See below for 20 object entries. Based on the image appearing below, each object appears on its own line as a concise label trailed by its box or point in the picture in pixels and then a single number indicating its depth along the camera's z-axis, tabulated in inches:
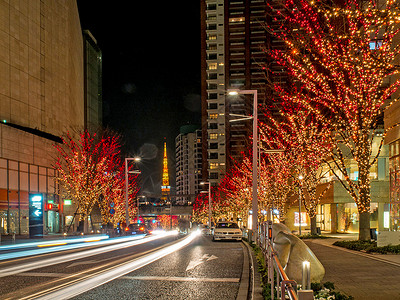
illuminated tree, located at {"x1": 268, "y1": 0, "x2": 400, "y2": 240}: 810.8
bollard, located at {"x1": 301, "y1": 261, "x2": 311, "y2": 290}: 168.2
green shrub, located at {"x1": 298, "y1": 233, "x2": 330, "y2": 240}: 1311.4
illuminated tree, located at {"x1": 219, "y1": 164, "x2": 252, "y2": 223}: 2154.3
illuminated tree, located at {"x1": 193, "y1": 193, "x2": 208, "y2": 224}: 4982.3
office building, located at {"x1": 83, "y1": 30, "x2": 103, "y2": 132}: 3846.0
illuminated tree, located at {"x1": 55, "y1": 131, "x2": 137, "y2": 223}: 1950.1
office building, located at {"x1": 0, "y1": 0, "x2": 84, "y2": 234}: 1637.6
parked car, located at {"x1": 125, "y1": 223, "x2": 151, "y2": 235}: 1820.1
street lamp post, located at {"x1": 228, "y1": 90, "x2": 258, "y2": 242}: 852.0
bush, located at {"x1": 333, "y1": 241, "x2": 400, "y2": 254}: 734.7
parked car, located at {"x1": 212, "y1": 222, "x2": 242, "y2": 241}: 1296.8
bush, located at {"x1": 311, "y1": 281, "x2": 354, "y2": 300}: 325.3
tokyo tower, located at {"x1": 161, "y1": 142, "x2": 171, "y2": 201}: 7561.5
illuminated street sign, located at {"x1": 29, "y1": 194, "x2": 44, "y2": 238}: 1449.3
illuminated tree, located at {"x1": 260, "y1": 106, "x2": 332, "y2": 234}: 1251.8
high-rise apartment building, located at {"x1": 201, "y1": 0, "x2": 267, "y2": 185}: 4635.8
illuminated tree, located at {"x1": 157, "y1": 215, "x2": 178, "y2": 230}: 6801.2
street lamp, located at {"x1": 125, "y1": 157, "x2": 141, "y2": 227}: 1690.5
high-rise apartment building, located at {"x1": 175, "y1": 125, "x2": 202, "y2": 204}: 7758.9
